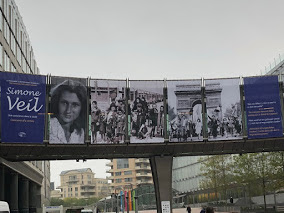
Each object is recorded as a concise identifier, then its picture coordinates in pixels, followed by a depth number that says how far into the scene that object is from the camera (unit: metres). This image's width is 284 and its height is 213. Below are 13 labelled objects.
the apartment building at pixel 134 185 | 196.62
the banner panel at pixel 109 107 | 42.56
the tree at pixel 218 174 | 83.31
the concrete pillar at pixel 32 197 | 72.69
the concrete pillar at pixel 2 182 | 46.62
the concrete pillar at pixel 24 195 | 64.69
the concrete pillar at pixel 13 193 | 54.84
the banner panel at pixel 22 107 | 39.00
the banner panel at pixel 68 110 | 40.94
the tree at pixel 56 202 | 174.69
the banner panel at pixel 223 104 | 43.84
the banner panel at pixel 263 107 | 43.16
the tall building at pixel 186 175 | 136.38
